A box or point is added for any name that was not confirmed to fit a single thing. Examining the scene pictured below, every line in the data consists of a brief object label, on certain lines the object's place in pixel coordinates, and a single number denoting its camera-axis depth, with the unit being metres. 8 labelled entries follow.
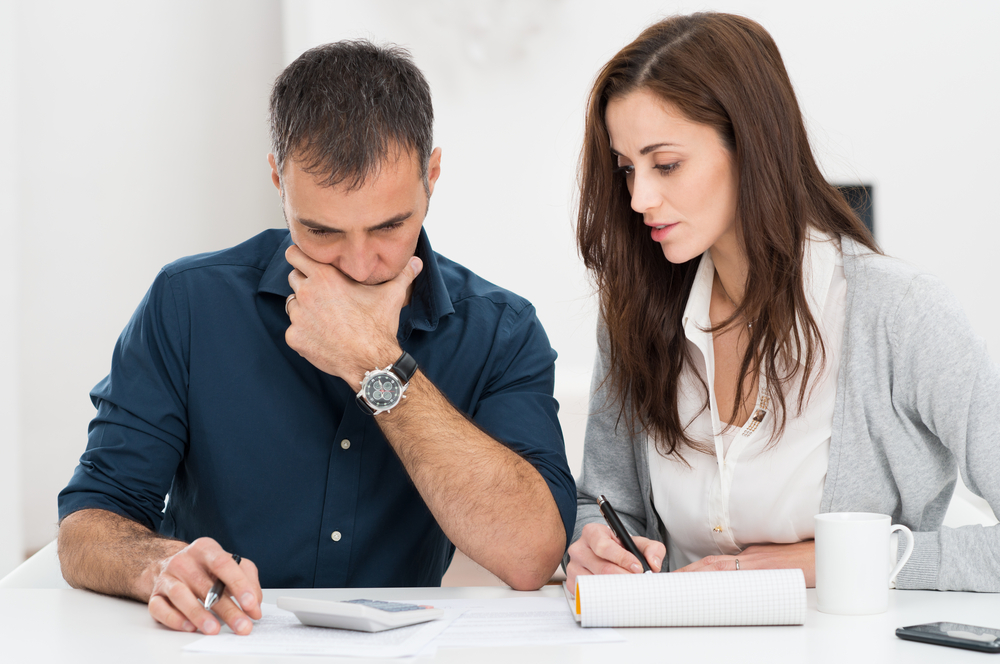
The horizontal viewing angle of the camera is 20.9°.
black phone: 2.94
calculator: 2.99
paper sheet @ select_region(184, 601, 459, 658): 2.95
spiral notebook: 3.01
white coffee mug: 3.05
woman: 3.28
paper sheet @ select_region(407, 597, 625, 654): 2.98
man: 3.26
